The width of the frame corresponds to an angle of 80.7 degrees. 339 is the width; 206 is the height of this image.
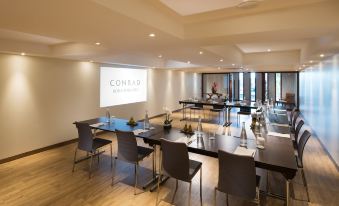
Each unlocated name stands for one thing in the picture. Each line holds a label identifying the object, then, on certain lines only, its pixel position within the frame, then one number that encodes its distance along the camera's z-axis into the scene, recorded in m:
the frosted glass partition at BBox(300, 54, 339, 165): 4.22
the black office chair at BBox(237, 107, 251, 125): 7.64
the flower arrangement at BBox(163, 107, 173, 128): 3.83
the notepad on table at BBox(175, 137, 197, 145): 3.00
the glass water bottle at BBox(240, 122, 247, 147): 2.82
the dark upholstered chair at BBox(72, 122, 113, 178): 3.55
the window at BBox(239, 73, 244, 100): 13.48
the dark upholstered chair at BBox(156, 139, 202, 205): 2.48
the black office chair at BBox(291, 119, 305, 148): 3.83
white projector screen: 6.56
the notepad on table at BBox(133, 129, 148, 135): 3.51
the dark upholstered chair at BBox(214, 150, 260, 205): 2.07
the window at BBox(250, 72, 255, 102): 13.12
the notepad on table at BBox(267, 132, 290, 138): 3.37
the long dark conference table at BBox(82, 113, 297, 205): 2.19
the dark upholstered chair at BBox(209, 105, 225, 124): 8.17
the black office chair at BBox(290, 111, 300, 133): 4.87
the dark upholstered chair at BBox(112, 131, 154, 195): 3.03
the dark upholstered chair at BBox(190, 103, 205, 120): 8.91
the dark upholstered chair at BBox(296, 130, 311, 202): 2.97
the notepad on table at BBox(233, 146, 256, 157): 2.50
